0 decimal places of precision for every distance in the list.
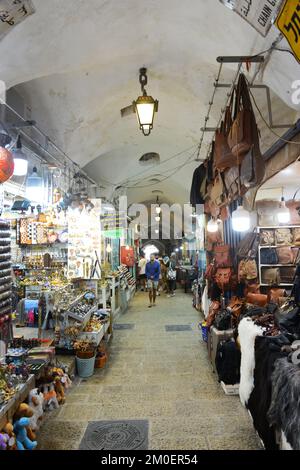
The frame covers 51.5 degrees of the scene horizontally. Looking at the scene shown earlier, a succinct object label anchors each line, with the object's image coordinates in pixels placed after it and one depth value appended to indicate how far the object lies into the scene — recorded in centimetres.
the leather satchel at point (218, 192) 496
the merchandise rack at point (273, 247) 653
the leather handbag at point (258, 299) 534
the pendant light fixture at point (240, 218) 455
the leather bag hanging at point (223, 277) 620
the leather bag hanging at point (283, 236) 661
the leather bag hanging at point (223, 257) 642
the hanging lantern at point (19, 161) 444
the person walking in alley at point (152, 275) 1231
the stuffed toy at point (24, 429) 321
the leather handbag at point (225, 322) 543
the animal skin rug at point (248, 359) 356
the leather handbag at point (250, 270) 587
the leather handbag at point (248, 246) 626
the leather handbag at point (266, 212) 674
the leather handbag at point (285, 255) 652
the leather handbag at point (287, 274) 651
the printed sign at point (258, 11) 271
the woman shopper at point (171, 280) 1562
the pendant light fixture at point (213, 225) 724
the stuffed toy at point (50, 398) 427
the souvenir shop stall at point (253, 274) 282
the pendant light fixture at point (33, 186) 533
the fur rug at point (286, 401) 228
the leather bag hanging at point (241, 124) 320
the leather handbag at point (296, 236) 651
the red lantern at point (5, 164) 336
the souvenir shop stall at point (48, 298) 354
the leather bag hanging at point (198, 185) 681
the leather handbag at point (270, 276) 641
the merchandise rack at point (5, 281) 421
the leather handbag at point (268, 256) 653
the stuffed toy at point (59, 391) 454
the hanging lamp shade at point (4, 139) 370
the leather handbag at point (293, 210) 650
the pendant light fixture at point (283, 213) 572
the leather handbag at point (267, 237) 662
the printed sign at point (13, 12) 288
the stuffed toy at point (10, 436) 288
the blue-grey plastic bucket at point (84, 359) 553
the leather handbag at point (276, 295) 509
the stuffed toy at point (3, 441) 276
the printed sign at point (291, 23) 207
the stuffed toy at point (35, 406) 356
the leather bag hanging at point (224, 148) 379
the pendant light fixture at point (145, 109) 479
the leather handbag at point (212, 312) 631
